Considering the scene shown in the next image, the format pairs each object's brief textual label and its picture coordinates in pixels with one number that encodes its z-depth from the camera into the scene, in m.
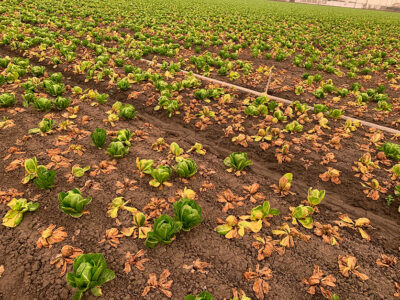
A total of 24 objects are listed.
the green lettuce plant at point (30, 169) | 3.74
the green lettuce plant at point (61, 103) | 5.52
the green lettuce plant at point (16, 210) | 3.12
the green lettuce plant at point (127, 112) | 5.38
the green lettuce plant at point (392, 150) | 4.60
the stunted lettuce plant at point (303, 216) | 3.35
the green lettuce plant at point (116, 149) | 4.23
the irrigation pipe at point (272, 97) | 5.59
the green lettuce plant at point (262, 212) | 3.33
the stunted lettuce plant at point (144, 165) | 4.05
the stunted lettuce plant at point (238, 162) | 4.16
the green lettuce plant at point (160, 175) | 3.75
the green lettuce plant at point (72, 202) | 3.15
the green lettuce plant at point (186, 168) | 3.91
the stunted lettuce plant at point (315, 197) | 3.57
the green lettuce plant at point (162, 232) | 2.84
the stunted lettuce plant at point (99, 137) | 4.38
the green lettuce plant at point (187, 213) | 3.04
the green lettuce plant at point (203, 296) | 2.26
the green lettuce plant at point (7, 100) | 5.45
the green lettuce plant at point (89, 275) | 2.37
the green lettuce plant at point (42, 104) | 5.44
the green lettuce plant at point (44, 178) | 3.51
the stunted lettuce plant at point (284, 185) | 3.87
